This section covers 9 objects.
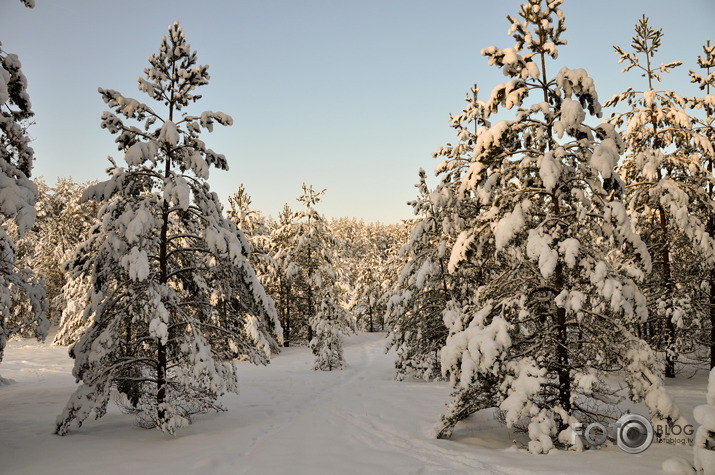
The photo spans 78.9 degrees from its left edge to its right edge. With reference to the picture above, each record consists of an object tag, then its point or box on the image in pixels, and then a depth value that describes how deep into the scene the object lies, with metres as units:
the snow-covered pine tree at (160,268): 8.61
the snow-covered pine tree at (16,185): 7.03
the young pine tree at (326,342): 23.12
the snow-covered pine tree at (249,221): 29.54
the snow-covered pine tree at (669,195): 13.27
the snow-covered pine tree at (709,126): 14.34
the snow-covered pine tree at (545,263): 7.33
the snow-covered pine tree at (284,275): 30.17
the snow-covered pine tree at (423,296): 16.70
